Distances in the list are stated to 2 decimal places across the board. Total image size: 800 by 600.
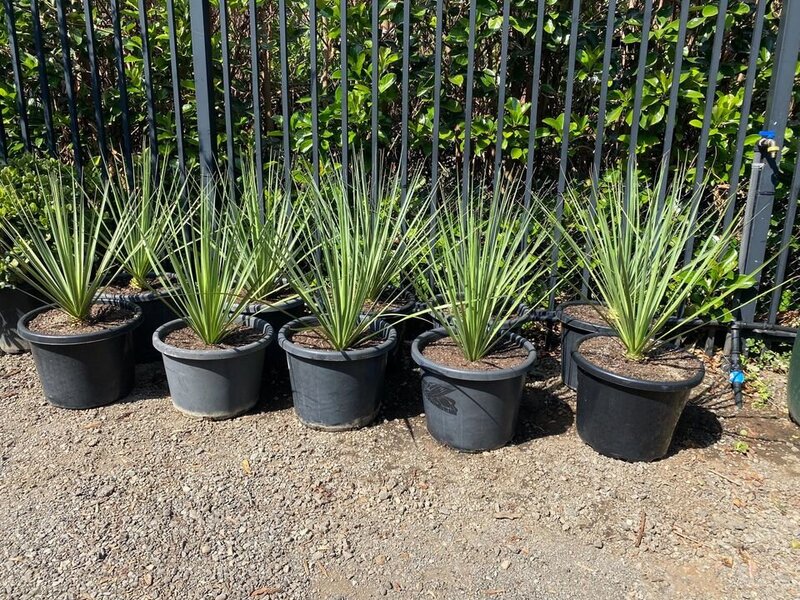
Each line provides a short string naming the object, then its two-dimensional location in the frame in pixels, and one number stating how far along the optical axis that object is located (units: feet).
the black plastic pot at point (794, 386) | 10.00
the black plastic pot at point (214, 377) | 9.59
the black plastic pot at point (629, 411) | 8.77
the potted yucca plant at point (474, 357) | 9.09
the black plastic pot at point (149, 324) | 11.64
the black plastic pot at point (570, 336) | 10.64
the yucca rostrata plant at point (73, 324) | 9.95
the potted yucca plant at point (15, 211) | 10.94
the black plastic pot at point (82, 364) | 9.88
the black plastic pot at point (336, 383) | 9.43
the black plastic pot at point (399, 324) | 10.98
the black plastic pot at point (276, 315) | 10.89
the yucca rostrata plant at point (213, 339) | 9.61
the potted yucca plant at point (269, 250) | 10.04
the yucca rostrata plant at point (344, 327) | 9.41
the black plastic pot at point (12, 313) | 11.76
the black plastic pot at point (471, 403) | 9.02
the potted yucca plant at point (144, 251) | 10.89
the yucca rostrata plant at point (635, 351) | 8.88
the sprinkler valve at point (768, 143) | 10.49
